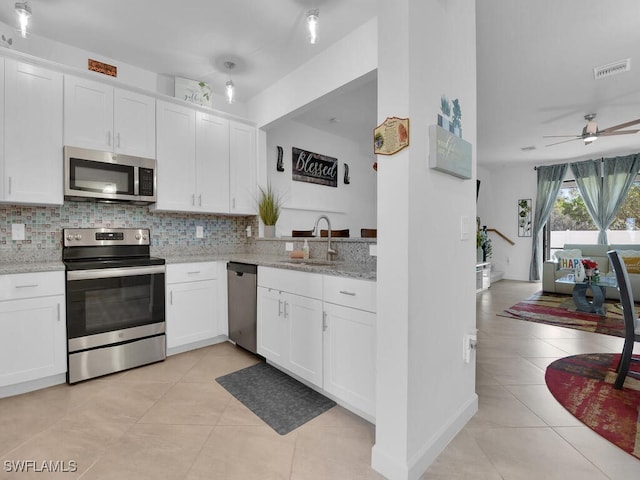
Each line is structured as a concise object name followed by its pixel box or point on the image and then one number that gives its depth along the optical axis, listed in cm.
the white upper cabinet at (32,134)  221
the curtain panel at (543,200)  671
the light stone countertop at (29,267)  204
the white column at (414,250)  134
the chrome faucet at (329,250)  253
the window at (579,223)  596
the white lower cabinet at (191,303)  274
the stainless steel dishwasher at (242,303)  267
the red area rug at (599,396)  171
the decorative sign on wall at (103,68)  267
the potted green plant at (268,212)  345
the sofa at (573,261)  513
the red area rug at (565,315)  363
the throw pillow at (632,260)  486
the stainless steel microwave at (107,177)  243
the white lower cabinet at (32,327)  204
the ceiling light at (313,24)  197
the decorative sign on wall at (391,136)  133
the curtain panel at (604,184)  590
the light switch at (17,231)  242
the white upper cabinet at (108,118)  245
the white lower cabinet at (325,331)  172
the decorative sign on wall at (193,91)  303
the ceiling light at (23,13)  188
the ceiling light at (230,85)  288
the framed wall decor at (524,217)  711
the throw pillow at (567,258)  542
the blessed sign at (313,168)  435
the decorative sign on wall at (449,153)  144
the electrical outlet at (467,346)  180
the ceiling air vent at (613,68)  294
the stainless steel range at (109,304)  227
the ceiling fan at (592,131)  371
